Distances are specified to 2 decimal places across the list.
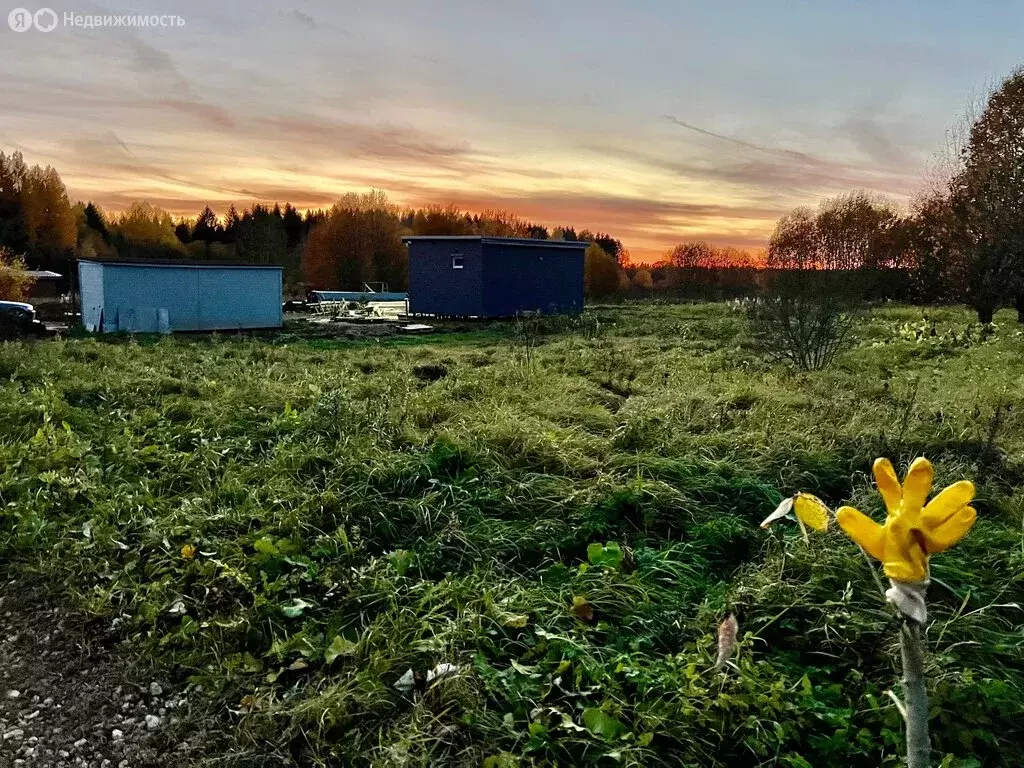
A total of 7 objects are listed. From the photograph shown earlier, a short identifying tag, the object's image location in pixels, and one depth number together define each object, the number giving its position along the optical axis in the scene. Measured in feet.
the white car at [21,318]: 43.75
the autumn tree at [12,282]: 64.03
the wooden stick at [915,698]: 3.71
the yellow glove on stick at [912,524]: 3.49
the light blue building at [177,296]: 53.47
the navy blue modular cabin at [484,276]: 70.49
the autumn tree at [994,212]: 49.78
